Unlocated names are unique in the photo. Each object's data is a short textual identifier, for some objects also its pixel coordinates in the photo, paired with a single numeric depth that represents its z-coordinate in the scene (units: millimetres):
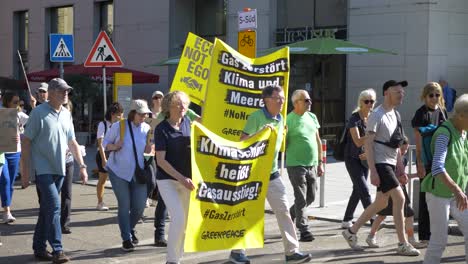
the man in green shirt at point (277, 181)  7340
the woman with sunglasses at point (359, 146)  8898
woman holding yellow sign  6797
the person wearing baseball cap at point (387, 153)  7758
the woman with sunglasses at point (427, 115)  8211
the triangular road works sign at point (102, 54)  13547
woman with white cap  8367
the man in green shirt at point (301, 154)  8781
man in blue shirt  7590
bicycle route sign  10633
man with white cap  11117
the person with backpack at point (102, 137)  10789
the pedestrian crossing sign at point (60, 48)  14344
